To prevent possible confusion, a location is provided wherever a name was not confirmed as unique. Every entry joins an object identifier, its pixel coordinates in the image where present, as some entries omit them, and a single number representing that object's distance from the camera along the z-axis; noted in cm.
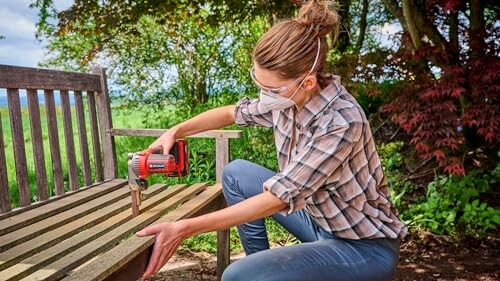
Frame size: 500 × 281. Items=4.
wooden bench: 169
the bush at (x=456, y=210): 375
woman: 159
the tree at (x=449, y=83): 340
